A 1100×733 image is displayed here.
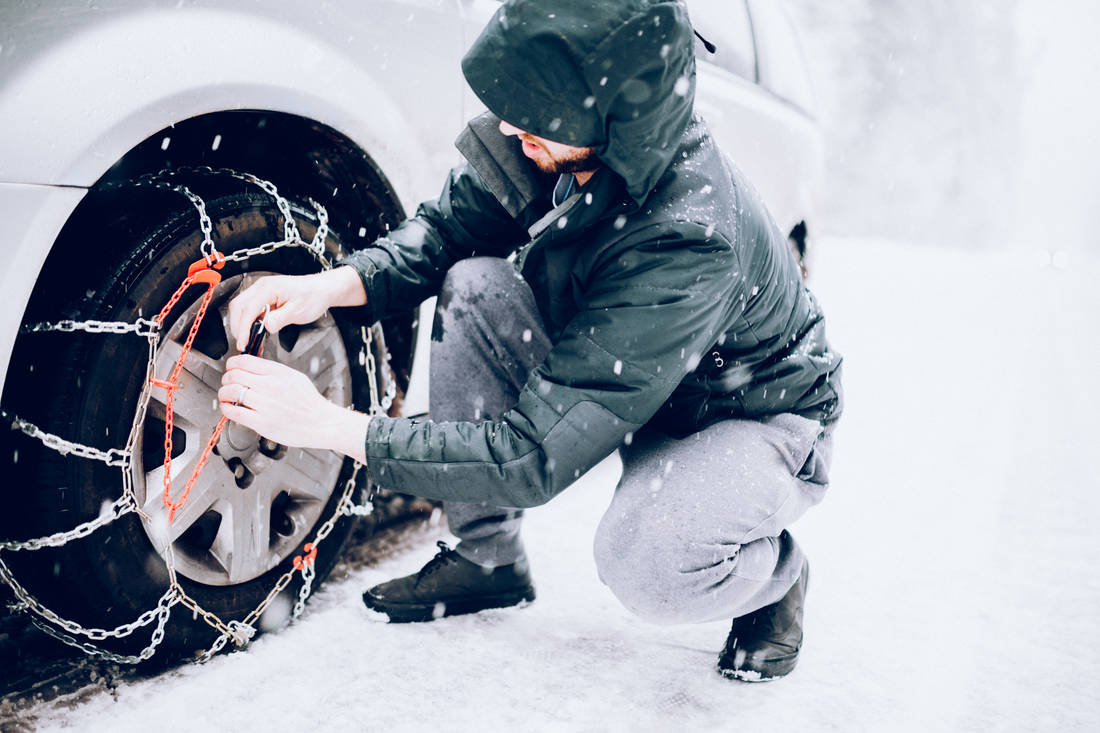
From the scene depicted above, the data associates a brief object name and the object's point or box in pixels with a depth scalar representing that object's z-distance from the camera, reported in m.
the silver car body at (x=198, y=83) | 1.17
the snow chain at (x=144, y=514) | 1.32
